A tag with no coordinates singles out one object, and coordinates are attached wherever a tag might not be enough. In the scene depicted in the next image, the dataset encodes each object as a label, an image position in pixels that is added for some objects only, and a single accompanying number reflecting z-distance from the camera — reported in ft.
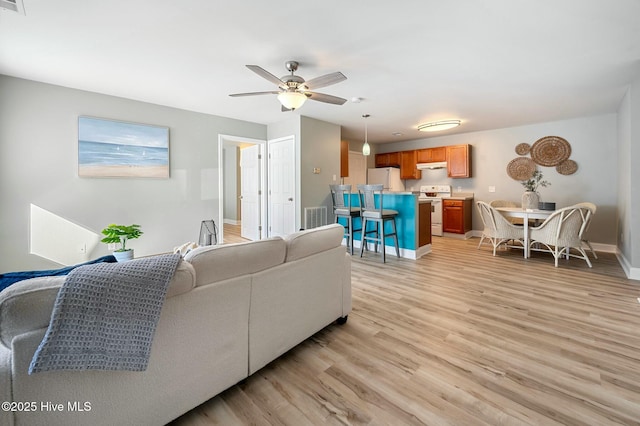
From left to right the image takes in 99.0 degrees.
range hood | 21.90
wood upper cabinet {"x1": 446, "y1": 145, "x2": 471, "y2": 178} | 20.59
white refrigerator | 23.89
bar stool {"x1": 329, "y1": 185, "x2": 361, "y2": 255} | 15.12
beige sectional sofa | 2.89
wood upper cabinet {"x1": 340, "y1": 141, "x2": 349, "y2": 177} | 19.69
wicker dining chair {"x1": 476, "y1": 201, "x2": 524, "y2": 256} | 14.30
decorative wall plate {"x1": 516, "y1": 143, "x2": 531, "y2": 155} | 18.48
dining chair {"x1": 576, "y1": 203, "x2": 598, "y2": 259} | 12.60
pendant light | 16.04
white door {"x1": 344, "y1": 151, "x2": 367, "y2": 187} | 23.90
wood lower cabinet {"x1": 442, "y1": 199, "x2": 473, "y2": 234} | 20.08
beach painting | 12.00
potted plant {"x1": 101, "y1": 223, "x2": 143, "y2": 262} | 8.21
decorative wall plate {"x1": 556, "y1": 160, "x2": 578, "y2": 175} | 16.98
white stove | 21.13
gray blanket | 2.90
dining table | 13.80
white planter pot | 7.77
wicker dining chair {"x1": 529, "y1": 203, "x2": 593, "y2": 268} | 12.25
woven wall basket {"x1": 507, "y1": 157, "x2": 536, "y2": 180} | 18.49
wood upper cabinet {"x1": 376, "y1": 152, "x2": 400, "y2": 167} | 24.61
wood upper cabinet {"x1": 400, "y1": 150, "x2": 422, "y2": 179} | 23.53
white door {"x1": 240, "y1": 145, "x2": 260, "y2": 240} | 18.65
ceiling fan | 8.28
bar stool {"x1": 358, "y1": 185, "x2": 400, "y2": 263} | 13.71
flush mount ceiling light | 17.01
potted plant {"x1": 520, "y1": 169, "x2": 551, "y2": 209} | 15.20
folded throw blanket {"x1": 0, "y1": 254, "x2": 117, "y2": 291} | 4.15
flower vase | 15.17
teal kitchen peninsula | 14.33
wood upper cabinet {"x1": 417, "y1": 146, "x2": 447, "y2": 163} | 21.80
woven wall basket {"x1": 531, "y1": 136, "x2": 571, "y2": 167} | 17.26
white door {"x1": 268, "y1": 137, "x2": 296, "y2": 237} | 16.71
